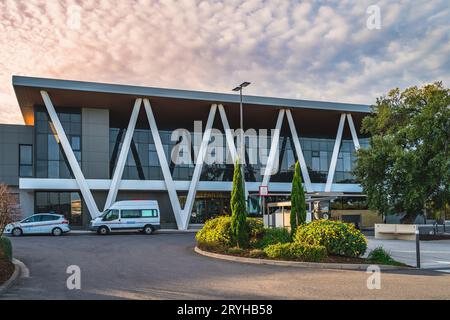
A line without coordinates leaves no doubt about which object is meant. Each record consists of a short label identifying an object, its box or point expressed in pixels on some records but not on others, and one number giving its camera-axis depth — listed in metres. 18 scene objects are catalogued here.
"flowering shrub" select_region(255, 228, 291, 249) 16.92
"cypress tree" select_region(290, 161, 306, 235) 16.58
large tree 25.02
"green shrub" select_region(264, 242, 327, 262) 14.17
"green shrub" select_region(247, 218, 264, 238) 18.20
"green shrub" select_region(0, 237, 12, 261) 13.03
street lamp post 24.85
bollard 14.14
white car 28.12
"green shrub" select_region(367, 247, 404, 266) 14.09
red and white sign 24.62
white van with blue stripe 29.77
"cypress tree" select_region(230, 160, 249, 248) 16.98
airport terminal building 34.41
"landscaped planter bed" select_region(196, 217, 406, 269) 14.09
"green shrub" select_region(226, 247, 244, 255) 16.14
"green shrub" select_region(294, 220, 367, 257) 14.60
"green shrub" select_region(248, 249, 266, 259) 15.17
